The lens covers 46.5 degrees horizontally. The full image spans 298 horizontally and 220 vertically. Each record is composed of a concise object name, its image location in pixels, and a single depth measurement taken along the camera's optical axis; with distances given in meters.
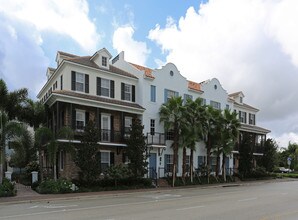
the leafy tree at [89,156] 24.27
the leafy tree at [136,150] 26.91
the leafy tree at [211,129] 34.00
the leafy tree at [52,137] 23.61
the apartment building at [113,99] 27.23
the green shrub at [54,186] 22.27
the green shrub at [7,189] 20.24
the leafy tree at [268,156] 43.59
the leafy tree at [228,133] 35.69
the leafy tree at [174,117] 30.75
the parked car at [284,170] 60.26
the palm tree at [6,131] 22.33
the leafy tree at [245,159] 39.38
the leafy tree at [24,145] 22.42
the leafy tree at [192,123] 30.61
